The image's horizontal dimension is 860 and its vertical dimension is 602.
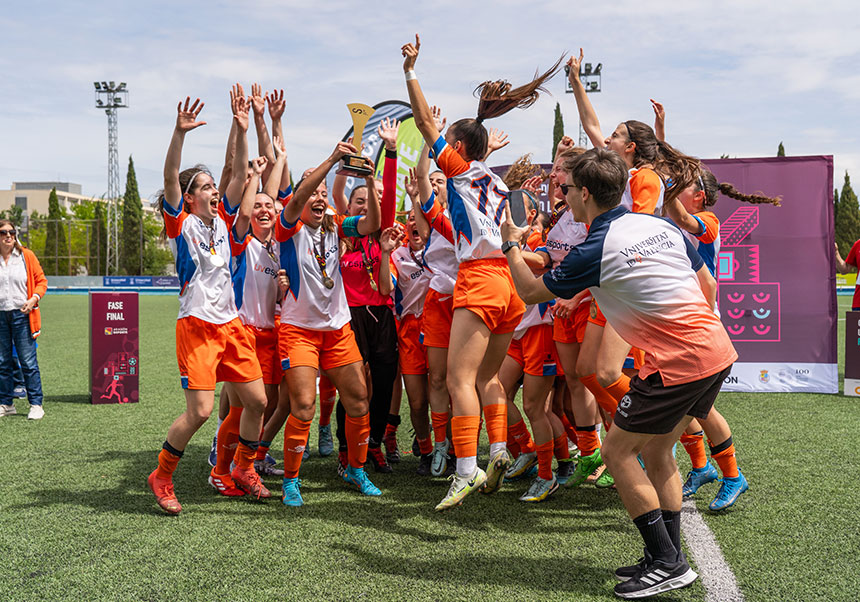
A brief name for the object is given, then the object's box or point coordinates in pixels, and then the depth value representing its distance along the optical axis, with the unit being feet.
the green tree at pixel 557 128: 180.96
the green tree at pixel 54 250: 217.36
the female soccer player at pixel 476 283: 13.64
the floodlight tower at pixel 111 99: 200.22
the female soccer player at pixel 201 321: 14.52
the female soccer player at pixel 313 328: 15.34
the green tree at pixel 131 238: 215.10
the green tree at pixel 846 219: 173.17
